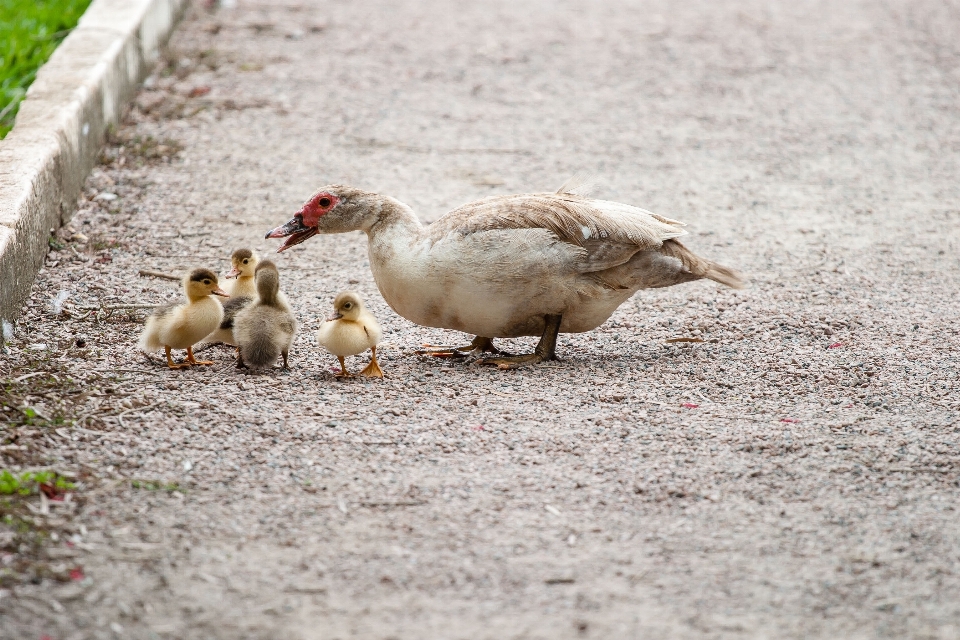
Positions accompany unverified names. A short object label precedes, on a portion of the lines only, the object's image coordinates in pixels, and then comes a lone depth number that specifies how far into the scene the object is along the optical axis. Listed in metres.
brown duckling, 9.69
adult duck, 9.88
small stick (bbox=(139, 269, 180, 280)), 12.03
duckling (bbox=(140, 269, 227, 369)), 9.68
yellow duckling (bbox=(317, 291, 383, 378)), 9.70
